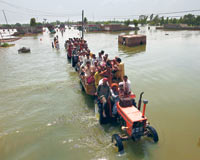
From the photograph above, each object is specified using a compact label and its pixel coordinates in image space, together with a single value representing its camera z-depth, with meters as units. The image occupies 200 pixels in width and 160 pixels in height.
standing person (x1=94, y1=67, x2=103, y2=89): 6.87
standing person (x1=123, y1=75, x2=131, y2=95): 5.50
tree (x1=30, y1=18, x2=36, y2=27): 67.90
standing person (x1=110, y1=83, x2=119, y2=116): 5.47
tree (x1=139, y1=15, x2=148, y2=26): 114.36
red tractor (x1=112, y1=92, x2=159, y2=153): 4.47
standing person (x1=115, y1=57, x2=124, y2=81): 6.99
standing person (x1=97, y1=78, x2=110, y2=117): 5.64
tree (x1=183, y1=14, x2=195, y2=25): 79.25
